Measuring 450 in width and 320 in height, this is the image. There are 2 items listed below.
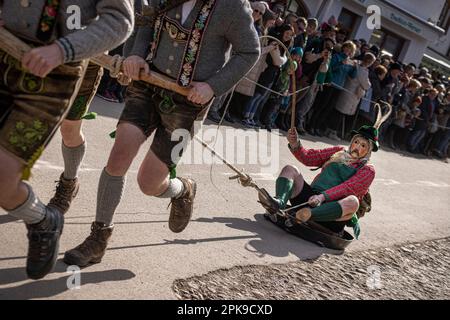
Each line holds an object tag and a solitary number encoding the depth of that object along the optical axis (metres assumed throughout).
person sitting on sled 5.23
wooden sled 5.27
